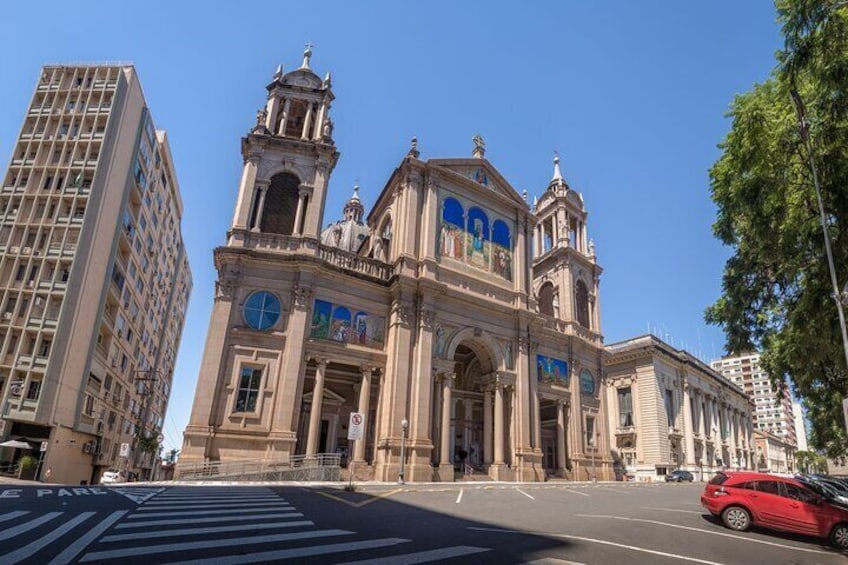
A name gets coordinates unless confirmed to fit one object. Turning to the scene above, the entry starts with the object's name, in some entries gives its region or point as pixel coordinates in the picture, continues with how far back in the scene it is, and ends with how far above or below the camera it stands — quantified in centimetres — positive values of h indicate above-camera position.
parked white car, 4212 -526
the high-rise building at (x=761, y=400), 13466 +1492
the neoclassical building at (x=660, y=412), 5297 +427
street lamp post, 2723 -51
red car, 1229 -131
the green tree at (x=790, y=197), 1069 +674
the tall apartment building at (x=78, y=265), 3647 +1219
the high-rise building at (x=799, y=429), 15570 +912
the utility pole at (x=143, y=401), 5893 +192
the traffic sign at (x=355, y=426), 2056 +16
